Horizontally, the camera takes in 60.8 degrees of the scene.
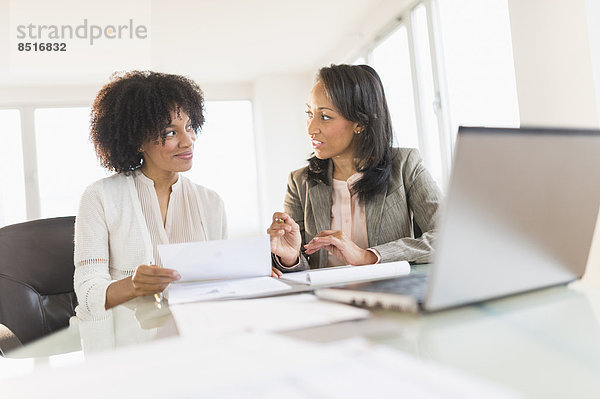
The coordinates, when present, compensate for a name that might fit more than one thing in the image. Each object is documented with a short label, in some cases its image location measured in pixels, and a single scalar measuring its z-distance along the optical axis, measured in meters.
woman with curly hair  1.44
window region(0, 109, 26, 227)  6.96
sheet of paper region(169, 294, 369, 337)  0.52
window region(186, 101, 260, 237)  7.91
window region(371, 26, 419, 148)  5.05
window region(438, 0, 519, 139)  3.51
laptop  0.49
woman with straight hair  1.47
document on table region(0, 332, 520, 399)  0.29
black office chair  1.39
